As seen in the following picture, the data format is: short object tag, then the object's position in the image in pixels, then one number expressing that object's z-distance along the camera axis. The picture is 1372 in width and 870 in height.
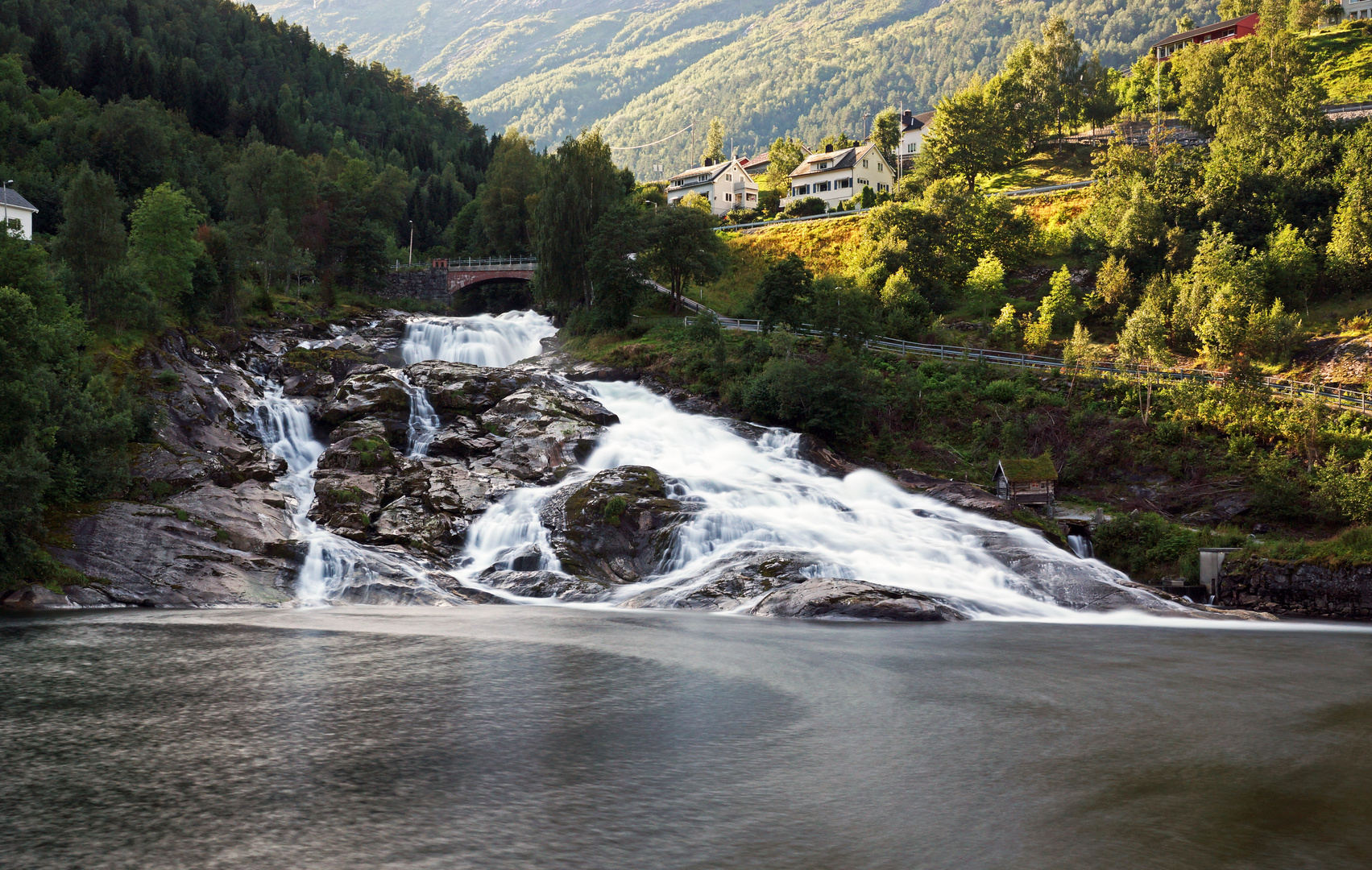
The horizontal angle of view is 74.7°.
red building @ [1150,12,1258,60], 135.25
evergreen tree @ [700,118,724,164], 188.75
